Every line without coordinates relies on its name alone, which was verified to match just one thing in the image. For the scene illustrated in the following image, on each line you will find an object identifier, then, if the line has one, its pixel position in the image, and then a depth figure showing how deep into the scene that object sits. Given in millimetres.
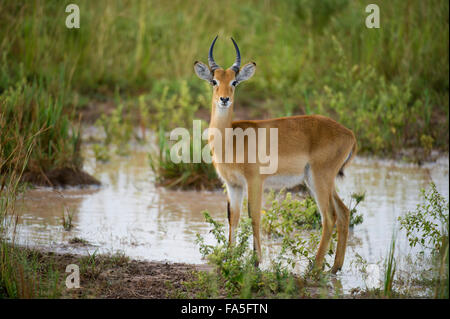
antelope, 11617
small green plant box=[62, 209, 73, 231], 13262
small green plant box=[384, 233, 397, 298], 9141
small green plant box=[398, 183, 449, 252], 11078
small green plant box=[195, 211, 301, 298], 9609
